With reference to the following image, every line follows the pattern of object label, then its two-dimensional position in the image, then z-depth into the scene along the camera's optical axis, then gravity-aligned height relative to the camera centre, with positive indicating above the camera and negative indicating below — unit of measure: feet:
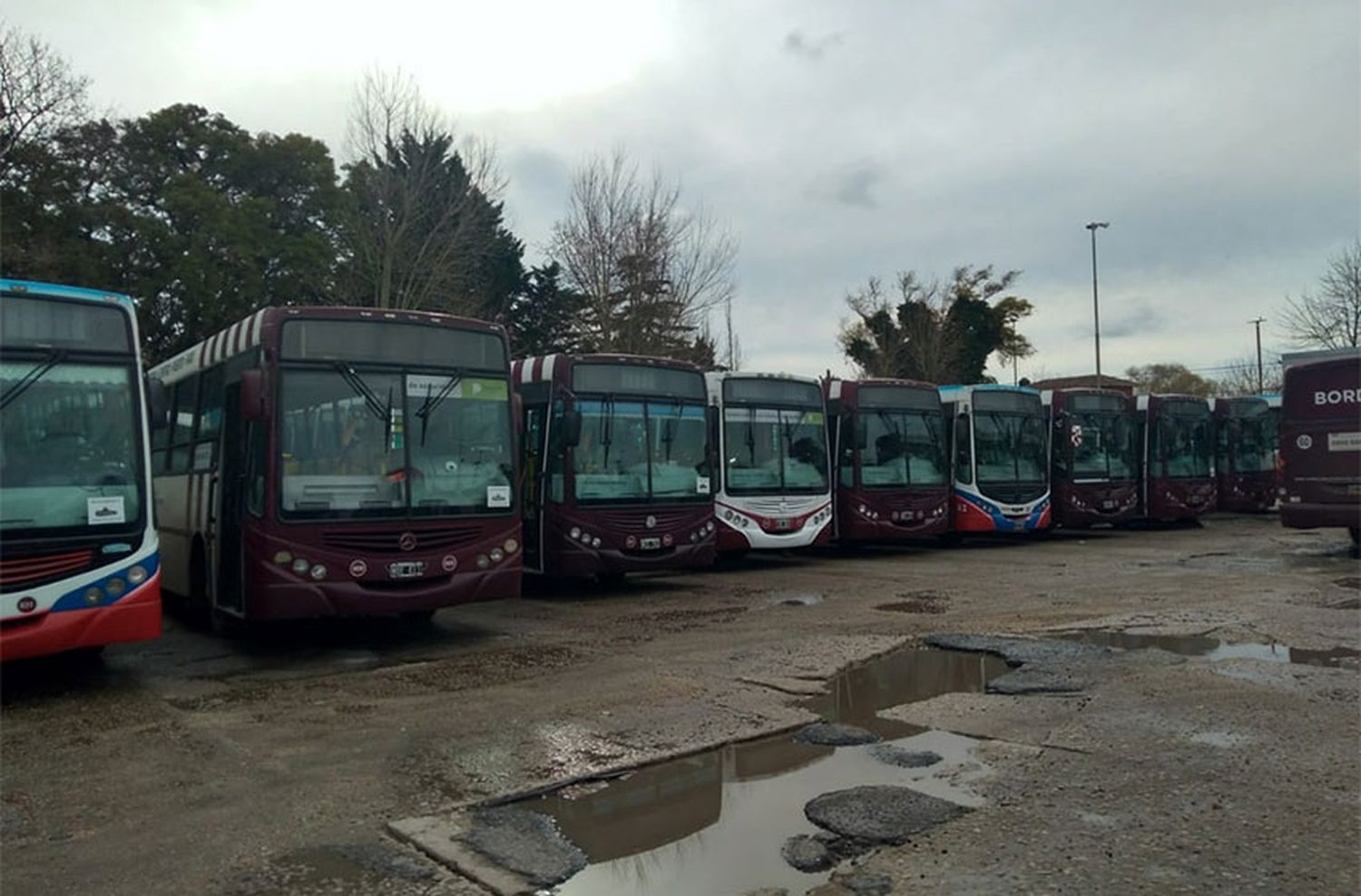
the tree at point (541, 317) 128.47 +19.37
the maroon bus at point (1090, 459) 69.56 +0.22
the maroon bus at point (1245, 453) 81.76 +0.46
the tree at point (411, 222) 91.81 +23.13
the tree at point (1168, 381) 214.48 +17.20
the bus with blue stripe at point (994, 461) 63.16 +0.17
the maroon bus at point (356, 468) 28.48 +0.25
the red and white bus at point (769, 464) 51.44 +0.19
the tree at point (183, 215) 91.25 +24.92
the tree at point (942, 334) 138.41 +18.00
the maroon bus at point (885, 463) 57.82 +0.12
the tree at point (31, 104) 81.51 +30.31
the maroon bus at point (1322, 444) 51.90 +0.65
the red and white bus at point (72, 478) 23.04 +0.10
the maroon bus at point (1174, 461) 74.95 -0.06
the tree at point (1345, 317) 112.78 +15.19
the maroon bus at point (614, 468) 41.37 +0.14
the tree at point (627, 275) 97.04 +18.66
